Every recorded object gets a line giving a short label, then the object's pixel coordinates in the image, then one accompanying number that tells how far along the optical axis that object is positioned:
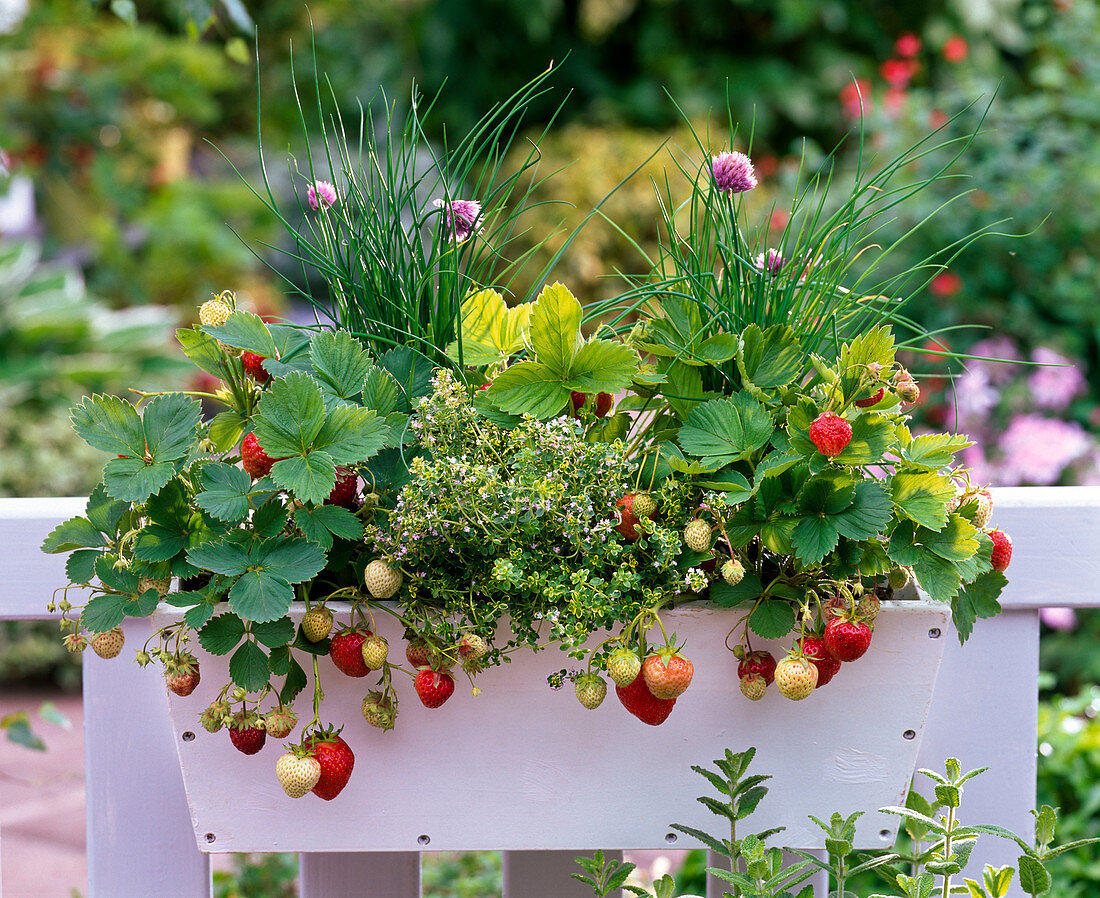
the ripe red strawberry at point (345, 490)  1.92
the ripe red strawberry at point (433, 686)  1.89
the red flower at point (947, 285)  4.56
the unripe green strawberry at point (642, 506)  1.90
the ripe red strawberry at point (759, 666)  1.91
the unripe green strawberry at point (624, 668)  1.86
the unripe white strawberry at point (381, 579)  1.88
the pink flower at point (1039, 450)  4.20
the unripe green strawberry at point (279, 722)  1.88
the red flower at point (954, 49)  6.21
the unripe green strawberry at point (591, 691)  1.87
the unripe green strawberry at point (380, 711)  1.90
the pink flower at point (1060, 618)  4.11
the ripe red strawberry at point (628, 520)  1.90
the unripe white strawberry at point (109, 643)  1.91
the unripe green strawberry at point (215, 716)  1.88
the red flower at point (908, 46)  5.22
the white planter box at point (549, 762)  1.94
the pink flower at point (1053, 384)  4.38
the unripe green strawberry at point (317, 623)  1.89
